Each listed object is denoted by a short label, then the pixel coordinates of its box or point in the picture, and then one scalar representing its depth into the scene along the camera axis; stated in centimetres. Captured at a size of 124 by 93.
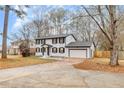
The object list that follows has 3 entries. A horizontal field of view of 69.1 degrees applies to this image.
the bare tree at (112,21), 524
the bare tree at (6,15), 676
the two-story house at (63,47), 1099
